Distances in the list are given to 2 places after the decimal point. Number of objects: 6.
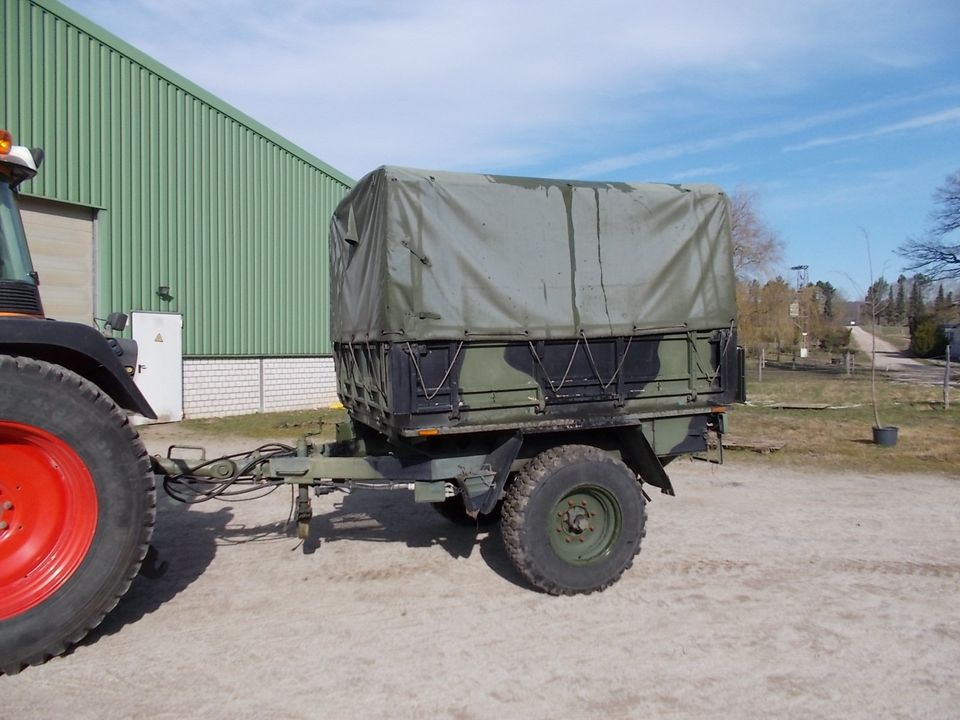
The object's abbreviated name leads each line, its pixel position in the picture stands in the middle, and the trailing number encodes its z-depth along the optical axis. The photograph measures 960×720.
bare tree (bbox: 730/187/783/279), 36.22
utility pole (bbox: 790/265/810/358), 37.81
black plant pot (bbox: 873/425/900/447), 10.99
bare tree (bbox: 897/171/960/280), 32.84
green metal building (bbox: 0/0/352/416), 11.91
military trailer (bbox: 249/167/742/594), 4.56
